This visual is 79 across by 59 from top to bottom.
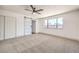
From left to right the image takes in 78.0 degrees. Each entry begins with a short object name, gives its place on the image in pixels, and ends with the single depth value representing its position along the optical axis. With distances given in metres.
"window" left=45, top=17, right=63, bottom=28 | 5.00
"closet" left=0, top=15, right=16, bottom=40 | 3.74
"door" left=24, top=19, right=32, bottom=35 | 5.46
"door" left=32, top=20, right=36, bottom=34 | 7.00
